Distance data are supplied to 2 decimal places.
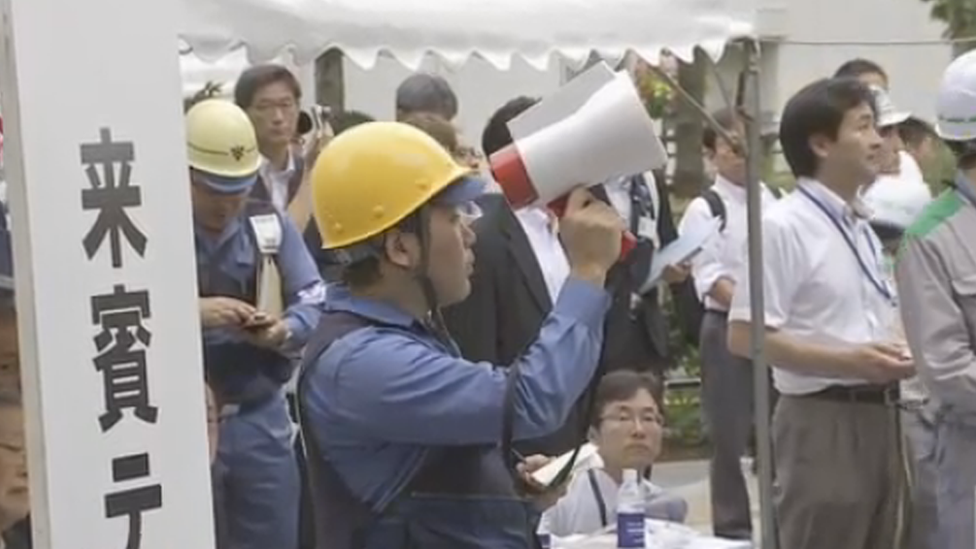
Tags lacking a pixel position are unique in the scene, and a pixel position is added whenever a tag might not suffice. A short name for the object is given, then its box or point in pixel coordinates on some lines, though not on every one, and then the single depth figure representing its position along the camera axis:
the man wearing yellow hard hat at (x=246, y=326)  9.04
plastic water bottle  8.03
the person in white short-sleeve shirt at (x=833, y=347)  9.43
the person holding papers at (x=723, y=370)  12.43
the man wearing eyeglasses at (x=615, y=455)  9.01
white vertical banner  4.74
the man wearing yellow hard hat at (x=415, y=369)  5.89
